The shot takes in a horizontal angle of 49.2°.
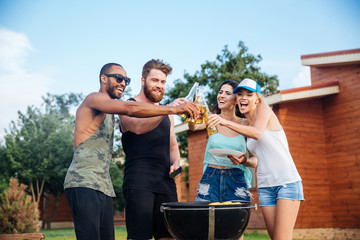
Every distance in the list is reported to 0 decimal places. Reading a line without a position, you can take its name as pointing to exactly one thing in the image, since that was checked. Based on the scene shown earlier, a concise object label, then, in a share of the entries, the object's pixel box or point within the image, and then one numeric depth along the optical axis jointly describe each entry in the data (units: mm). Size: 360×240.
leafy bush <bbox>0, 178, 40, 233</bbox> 11301
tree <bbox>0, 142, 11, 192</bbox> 25219
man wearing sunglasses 3072
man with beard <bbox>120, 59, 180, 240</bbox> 3320
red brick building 10633
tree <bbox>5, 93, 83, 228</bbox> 24656
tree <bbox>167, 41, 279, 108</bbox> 26845
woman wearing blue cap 3512
